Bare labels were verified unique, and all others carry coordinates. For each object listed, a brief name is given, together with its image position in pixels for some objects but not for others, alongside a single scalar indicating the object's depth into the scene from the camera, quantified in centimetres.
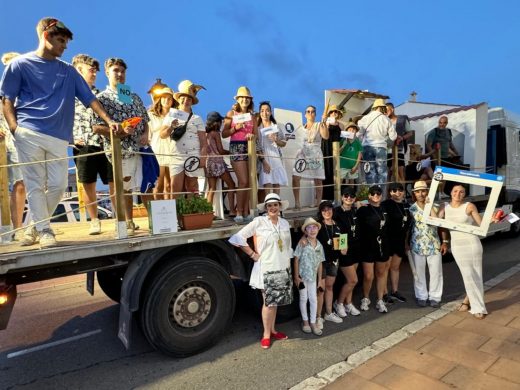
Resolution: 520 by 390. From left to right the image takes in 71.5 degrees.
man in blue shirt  286
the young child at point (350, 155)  618
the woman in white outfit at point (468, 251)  428
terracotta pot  359
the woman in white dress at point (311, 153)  570
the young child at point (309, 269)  385
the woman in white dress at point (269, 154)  496
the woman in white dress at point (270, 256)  352
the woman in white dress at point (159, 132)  433
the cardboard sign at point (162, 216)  331
